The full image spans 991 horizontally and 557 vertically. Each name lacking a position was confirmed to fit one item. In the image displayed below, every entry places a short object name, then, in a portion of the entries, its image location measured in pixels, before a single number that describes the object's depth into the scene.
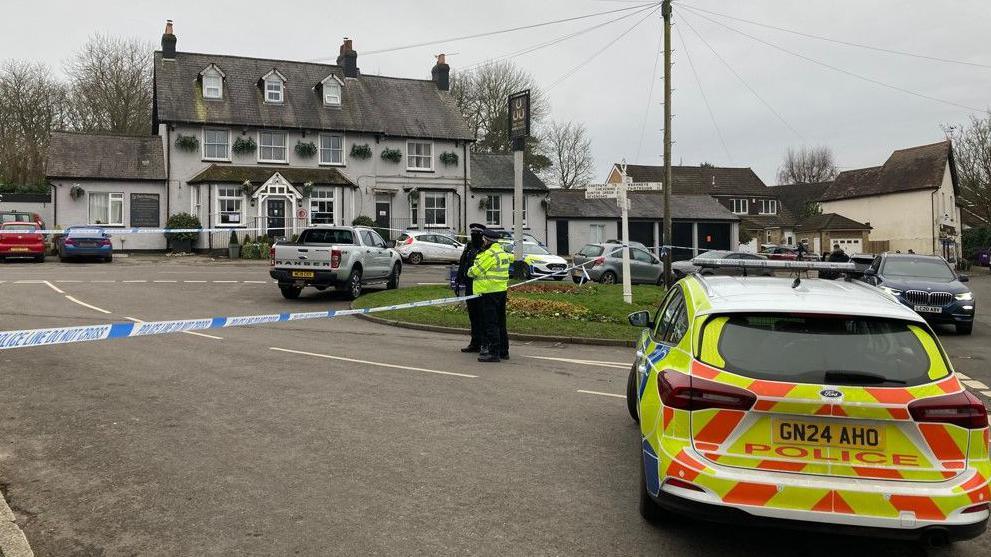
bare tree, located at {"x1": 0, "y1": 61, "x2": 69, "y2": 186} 49.50
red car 27.77
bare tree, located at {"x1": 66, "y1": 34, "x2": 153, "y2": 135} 51.88
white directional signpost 18.12
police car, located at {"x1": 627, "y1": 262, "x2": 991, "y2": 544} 3.86
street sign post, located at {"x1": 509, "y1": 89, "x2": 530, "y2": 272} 19.48
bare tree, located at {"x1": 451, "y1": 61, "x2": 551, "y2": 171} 60.59
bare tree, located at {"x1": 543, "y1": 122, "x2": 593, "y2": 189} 66.62
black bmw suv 16.38
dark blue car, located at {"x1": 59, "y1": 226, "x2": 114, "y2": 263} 28.61
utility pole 24.84
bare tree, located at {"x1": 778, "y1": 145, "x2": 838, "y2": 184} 97.19
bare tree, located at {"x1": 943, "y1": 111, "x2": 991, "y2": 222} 51.97
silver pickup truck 18.44
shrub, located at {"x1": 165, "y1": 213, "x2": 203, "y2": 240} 35.31
